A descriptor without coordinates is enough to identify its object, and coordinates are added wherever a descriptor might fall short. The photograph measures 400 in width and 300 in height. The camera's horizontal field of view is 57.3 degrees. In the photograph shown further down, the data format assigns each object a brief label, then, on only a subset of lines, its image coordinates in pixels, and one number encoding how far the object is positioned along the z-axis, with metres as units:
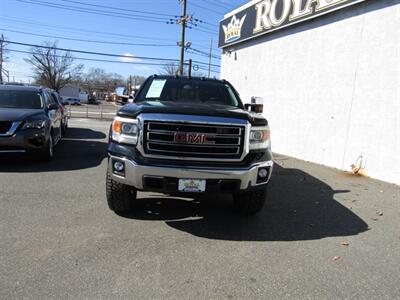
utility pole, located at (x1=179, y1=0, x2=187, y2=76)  32.25
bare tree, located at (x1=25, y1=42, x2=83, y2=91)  77.88
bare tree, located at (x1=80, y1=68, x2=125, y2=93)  114.09
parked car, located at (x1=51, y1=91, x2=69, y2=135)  11.32
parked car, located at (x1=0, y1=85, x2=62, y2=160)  7.18
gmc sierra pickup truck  4.04
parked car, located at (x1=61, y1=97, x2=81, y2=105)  57.68
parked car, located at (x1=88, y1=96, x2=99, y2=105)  72.34
